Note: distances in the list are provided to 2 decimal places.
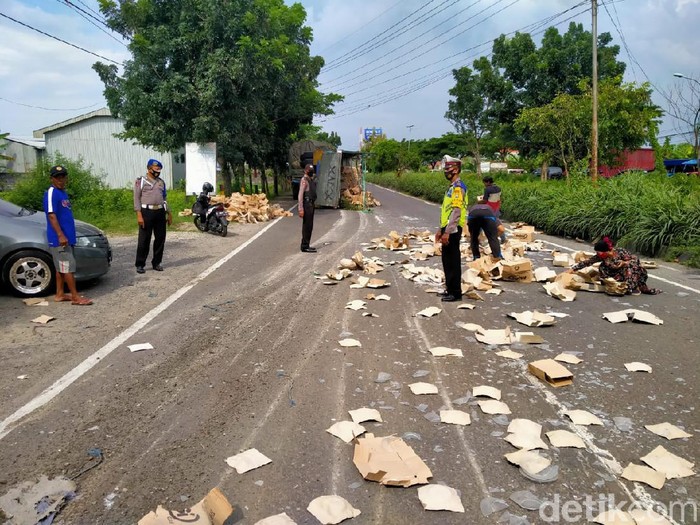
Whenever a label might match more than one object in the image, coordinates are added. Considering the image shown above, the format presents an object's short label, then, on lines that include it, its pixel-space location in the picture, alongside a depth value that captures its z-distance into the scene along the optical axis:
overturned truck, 22.75
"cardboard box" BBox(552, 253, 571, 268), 9.59
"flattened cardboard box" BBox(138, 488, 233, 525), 2.51
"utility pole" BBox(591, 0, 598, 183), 18.36
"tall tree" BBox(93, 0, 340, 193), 18.84
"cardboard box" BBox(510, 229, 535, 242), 12.77
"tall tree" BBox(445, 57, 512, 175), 33.47
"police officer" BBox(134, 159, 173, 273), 8.50
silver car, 6.78
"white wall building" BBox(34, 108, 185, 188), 34.28
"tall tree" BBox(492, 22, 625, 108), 31.27
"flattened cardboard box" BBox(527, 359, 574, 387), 4.18
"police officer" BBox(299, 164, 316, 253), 11.12
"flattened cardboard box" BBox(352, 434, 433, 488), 2.89
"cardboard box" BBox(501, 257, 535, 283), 8.09
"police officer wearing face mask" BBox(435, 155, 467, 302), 6.79
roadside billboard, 19.81
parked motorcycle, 14.05
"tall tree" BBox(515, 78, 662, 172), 22.86
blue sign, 91.44
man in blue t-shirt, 6.37
